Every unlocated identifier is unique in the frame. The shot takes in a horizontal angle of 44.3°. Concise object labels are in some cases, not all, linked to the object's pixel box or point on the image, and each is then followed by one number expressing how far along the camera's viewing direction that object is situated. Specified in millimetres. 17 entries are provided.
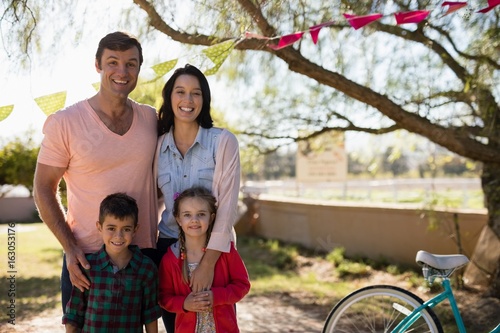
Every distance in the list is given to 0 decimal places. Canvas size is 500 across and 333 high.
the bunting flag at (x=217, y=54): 3521
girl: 2584
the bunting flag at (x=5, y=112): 3182
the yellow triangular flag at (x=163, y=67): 3502
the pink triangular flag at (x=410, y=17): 3248
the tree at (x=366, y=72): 3811
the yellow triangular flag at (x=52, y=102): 3213
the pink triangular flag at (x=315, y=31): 3537
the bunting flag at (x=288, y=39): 3586
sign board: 14438
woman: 2619
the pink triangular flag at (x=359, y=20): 3312
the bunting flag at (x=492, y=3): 2918
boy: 2555
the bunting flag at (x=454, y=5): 3090
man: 2553
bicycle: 2875
